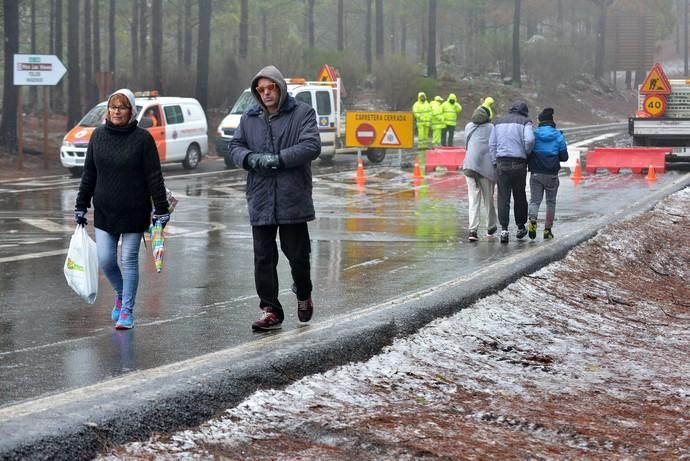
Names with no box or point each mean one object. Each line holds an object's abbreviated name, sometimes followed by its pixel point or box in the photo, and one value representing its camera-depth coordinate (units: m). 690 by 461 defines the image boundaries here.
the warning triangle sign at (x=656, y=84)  31.86
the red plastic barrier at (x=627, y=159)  29.89
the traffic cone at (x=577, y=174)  27.89
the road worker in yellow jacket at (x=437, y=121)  37.06
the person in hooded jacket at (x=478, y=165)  15.99
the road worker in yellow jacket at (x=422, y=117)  37.41
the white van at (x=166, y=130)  29.45
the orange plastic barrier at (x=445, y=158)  30.59
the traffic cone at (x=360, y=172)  28.52
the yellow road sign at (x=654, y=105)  32.25
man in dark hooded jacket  8.42
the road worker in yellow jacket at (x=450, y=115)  37.25
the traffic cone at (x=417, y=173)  28.12
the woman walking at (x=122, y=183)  8.76
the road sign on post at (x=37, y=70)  30.36
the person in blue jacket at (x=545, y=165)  15.64
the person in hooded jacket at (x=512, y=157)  15.50
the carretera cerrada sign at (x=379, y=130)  31.94
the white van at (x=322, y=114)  32.72
